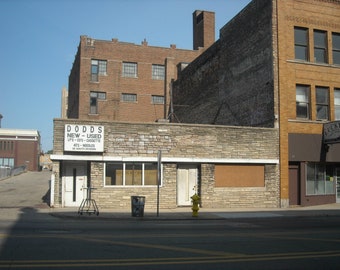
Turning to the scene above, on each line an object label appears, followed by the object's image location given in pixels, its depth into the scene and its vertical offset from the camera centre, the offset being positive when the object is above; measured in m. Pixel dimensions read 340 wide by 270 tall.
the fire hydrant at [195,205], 18.47 -1.70
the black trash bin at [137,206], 17.88 -1.72
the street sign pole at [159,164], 18.52 +0.04
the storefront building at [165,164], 21.42 +0.09
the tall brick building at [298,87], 23.94 +4.70
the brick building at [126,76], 44.41 +9.53
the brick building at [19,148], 91.25 +3.38
